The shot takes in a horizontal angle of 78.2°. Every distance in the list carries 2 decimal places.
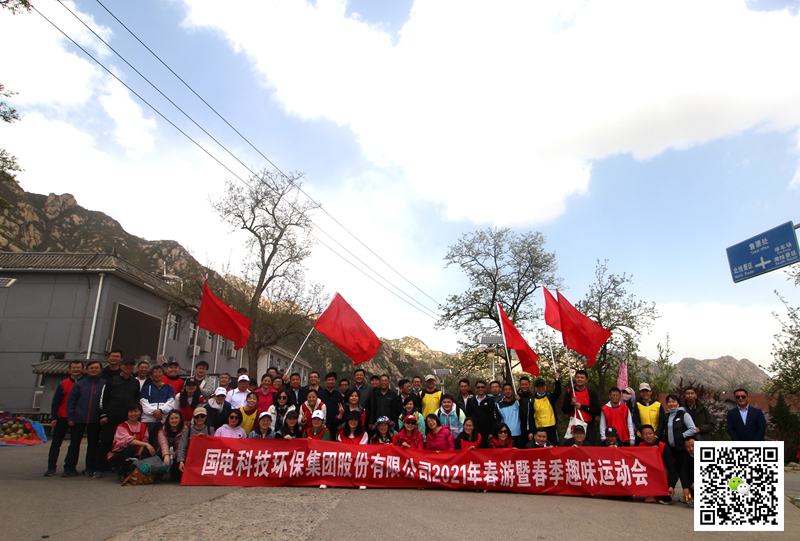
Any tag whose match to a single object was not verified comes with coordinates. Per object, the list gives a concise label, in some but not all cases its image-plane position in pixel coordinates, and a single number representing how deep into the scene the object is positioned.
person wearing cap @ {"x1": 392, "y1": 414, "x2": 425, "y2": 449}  8.20
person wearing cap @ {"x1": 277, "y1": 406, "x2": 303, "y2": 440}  7.98
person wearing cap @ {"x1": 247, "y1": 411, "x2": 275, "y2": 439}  7.96
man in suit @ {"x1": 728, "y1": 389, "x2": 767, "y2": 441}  7.86
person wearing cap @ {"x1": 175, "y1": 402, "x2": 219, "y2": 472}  7.50
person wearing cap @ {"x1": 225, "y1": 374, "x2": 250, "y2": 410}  8.62
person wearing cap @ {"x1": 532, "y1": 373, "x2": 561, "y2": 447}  8.86
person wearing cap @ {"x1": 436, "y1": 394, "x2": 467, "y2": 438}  8.80
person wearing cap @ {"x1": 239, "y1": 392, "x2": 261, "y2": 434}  8.18
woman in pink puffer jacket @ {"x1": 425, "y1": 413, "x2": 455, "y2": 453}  8.34
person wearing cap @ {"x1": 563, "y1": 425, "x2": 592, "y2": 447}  8.23
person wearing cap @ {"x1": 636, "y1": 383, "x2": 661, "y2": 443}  8.27
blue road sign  10.05
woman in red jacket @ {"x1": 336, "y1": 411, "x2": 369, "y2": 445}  8.32
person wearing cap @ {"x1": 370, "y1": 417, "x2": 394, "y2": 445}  8.30
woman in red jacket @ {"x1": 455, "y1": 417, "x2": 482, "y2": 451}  8.37
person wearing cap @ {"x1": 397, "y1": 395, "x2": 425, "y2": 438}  8.55
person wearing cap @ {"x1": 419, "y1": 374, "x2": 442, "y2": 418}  9.09
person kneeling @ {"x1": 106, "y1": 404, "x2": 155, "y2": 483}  7.25
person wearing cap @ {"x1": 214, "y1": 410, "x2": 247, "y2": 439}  7.88
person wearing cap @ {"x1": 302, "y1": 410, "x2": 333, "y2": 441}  8.14
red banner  7.46
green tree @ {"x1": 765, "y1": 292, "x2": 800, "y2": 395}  22.33
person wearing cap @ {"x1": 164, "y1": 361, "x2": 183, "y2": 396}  8.53
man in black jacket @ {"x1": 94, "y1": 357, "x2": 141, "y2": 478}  7.66
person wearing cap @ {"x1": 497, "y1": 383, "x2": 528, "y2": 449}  8.96
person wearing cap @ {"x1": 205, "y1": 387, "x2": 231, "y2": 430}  8.05
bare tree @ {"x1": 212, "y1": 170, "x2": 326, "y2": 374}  27.83
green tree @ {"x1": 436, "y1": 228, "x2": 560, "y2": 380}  29.56
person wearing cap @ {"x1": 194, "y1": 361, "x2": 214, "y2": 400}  8.80
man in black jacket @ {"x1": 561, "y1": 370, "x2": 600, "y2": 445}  8.73
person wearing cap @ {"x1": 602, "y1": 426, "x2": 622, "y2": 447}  8.22
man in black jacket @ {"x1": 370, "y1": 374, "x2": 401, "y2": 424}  9.09
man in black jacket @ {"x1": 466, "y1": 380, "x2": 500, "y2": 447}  8.88
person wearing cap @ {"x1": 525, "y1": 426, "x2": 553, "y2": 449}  8.47
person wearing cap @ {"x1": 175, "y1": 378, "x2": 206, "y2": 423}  8.25
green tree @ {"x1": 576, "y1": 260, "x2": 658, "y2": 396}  27.44
